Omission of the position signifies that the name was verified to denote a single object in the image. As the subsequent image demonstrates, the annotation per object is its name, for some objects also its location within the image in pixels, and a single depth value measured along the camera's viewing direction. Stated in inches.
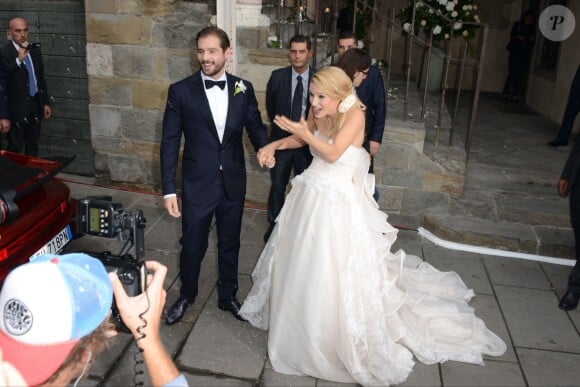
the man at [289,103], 207.0
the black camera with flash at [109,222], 104.3
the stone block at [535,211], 234.8
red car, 150.1
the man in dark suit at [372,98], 208.2
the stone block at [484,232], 225.9
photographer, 63.1
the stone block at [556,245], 223.0
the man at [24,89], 242.8
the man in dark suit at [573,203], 184.1
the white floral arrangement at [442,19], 302.5
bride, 146.2
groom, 155.8
